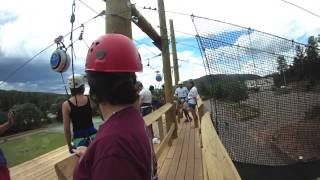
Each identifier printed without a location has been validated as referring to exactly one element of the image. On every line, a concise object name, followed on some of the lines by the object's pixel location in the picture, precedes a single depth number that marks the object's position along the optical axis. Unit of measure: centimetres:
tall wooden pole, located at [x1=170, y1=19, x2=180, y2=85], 886
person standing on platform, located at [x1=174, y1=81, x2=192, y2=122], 727
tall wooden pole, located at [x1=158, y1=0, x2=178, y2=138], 474
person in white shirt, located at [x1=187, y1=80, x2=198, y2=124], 600
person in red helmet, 58
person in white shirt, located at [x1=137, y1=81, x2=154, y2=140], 438
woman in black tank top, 196
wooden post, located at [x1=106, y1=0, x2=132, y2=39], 201
